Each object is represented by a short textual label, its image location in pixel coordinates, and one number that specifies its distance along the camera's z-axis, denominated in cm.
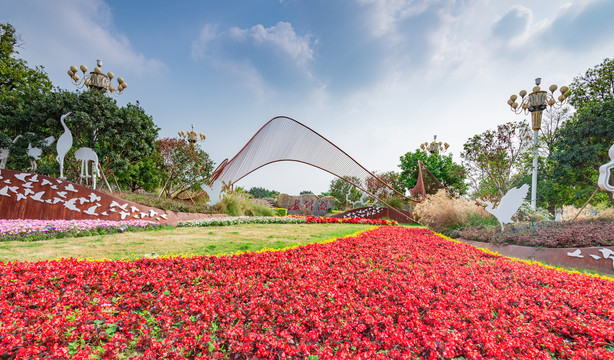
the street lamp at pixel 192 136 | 1802
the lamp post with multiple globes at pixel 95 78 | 1221
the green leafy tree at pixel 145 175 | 1545
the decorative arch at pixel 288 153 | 1123
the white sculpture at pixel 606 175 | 540
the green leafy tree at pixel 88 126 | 1018
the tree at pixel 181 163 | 1422
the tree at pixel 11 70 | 1359
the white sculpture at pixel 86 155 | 912
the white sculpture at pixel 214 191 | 1027
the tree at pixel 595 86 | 1457
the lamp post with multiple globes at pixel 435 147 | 1876
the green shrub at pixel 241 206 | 1129
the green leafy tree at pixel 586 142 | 808
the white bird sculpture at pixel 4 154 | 999
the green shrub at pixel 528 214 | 962
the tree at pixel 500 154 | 1447
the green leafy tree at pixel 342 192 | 1977
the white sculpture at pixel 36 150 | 985
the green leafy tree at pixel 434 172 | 1636
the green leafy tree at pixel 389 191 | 1484
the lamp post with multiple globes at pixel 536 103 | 1184
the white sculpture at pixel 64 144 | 876
